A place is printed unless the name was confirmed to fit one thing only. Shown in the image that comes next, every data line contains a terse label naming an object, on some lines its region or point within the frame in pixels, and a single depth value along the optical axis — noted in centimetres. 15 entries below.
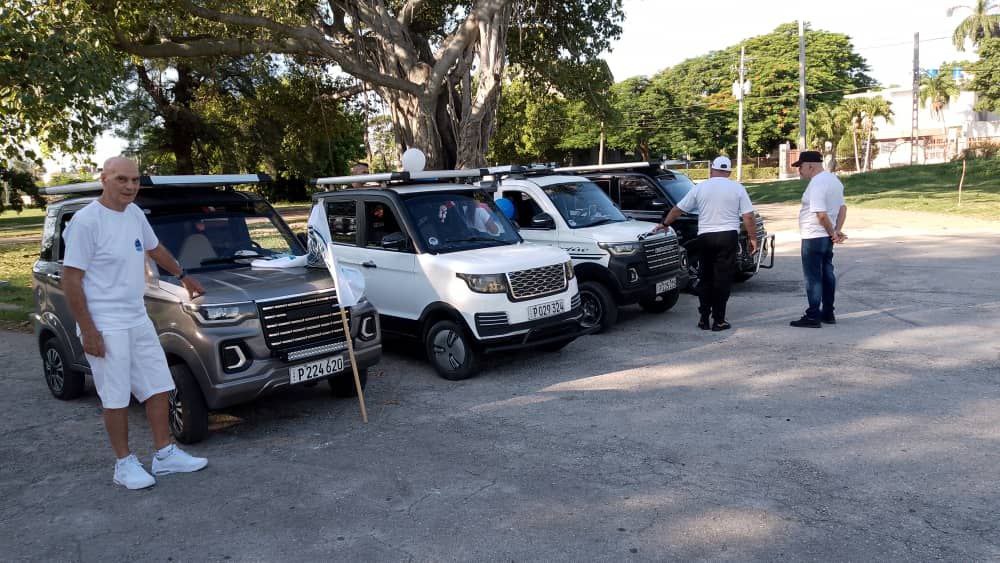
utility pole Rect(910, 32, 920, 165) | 5002
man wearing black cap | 884
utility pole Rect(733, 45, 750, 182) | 4996
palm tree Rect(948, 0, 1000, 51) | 5678
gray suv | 564
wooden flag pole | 609
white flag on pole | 624
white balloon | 1005
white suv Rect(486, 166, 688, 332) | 918
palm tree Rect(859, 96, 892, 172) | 5850
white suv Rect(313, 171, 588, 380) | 731
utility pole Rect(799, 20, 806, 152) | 3872
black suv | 1123
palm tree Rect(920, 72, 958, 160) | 6631
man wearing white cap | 886
